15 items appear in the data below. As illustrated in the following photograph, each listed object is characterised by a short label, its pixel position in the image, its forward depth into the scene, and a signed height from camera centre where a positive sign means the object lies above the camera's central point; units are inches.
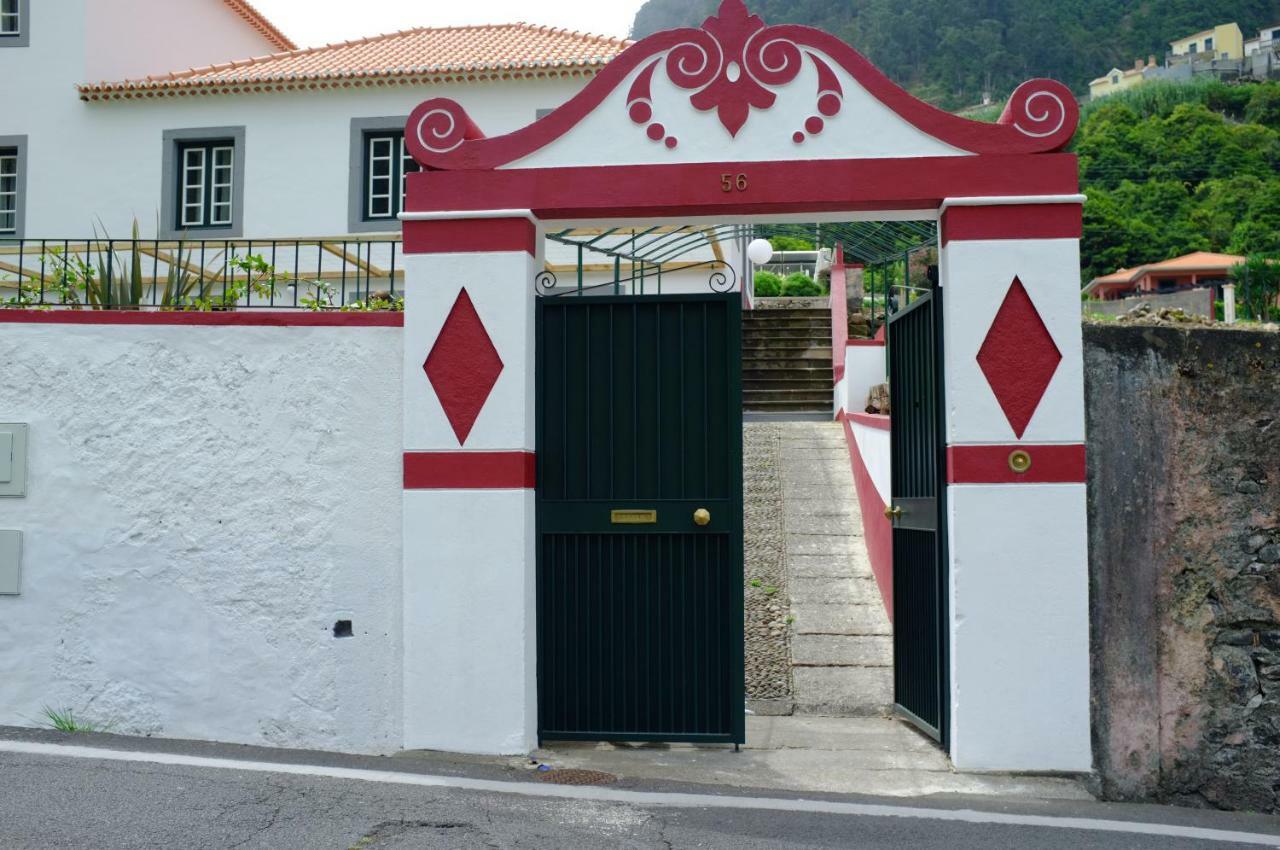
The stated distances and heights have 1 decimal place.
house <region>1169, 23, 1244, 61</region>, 4133.9 +1475.1
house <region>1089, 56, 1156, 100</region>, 4040.4 +1328.0
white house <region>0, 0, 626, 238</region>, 778.2 +233.3
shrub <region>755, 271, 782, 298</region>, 1228.5 +202.3
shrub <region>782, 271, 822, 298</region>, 1194.0 +200.2
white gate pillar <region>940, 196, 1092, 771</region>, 257.0 +2.3
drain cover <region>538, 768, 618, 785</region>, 249.4 -54.7
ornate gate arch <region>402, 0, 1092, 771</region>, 258.4 +39.0
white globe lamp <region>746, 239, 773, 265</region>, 747.4 +144.4
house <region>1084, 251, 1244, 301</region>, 2203.5 +392.9
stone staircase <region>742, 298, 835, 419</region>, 706.8 +78.6
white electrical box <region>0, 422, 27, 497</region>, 284.0 +7.7
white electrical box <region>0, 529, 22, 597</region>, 283.1 -14.5
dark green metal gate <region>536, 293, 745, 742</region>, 273.4 -6.0
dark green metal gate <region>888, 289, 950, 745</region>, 272.1 -3.9
